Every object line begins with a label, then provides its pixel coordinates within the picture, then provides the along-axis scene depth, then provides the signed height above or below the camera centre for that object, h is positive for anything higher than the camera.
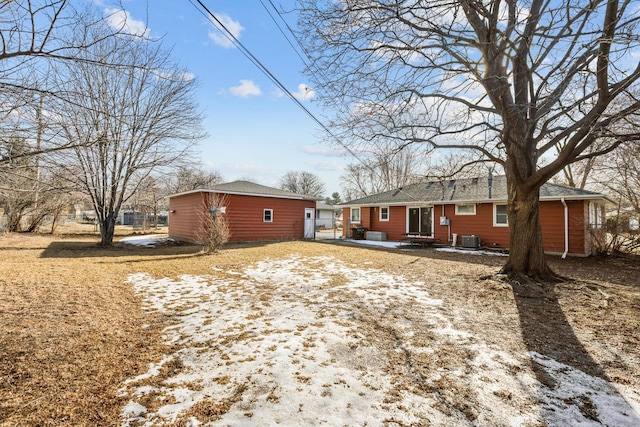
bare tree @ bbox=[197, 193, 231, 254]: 10.48 -0.52
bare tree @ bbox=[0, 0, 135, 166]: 2.71 +1.59
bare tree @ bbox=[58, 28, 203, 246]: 10.85 +3.88
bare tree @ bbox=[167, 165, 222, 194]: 34.40 +4.80
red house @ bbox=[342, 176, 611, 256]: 10.88 +0.25
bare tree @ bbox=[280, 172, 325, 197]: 53.97 +6.66
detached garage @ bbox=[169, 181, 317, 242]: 14.16 +0.32
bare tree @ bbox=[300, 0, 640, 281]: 4.63 +2.66
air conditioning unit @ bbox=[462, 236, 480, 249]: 12.93 -0.98
